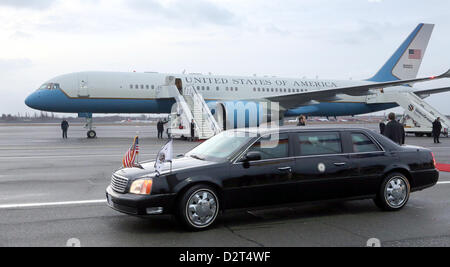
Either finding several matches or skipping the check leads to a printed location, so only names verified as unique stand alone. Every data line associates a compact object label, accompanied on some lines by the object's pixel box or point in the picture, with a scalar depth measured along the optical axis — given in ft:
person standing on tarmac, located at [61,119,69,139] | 93.56
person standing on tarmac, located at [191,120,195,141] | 79.20
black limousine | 19.31
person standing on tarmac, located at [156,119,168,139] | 95.57
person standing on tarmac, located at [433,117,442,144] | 79.14
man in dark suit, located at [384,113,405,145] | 37.63
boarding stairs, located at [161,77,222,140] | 77.30
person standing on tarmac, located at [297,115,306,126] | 53.72
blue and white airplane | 80.28
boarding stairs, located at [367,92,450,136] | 97.04
